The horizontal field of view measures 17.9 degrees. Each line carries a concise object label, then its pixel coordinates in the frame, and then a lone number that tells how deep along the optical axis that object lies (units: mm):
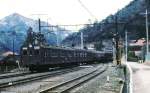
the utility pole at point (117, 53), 56219
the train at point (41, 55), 49759
